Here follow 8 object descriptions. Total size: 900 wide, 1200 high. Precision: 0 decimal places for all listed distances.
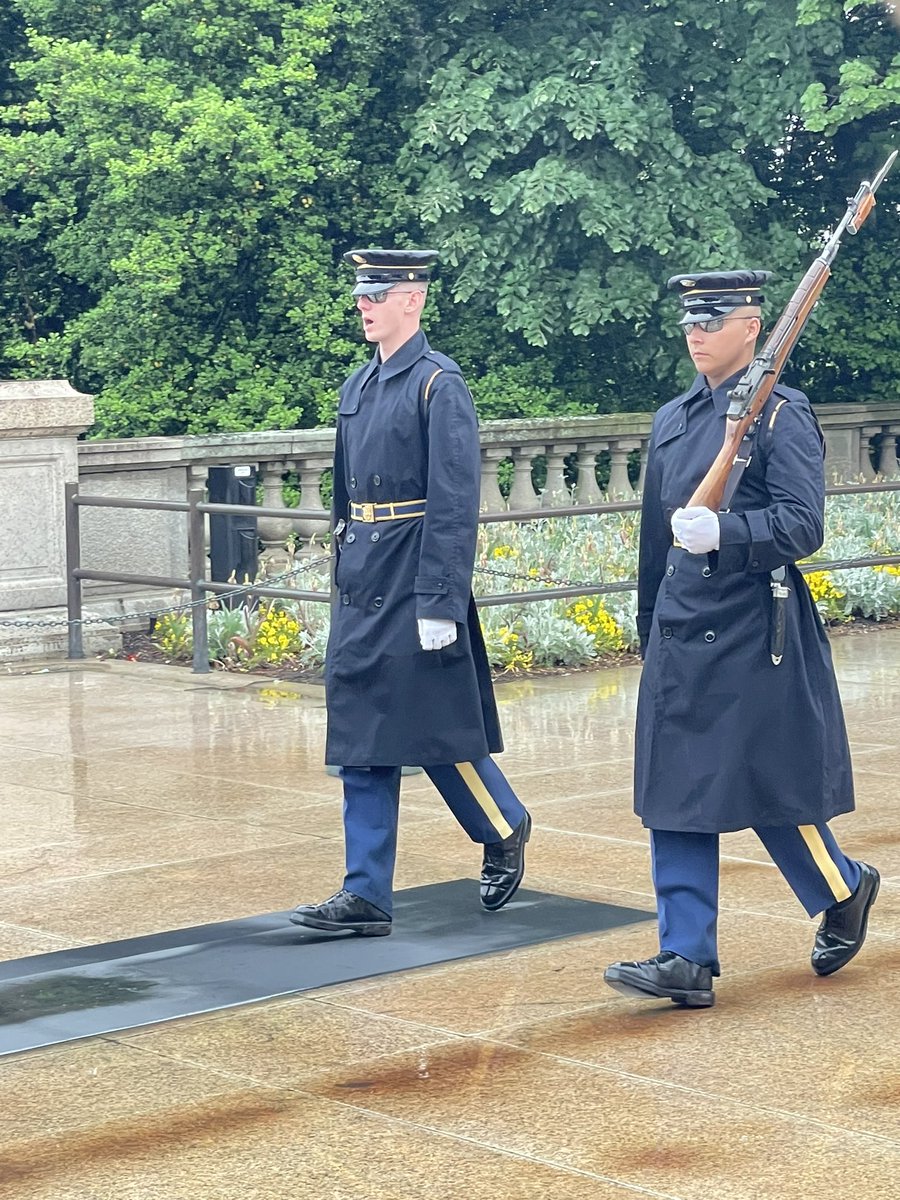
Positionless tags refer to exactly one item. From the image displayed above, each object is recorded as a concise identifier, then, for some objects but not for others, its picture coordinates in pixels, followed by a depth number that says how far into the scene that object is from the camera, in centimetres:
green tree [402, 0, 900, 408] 1767
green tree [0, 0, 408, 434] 1831
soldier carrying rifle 530
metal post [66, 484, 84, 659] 1224
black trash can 1266
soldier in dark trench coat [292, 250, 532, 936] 599
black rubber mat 533
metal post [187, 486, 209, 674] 1163
